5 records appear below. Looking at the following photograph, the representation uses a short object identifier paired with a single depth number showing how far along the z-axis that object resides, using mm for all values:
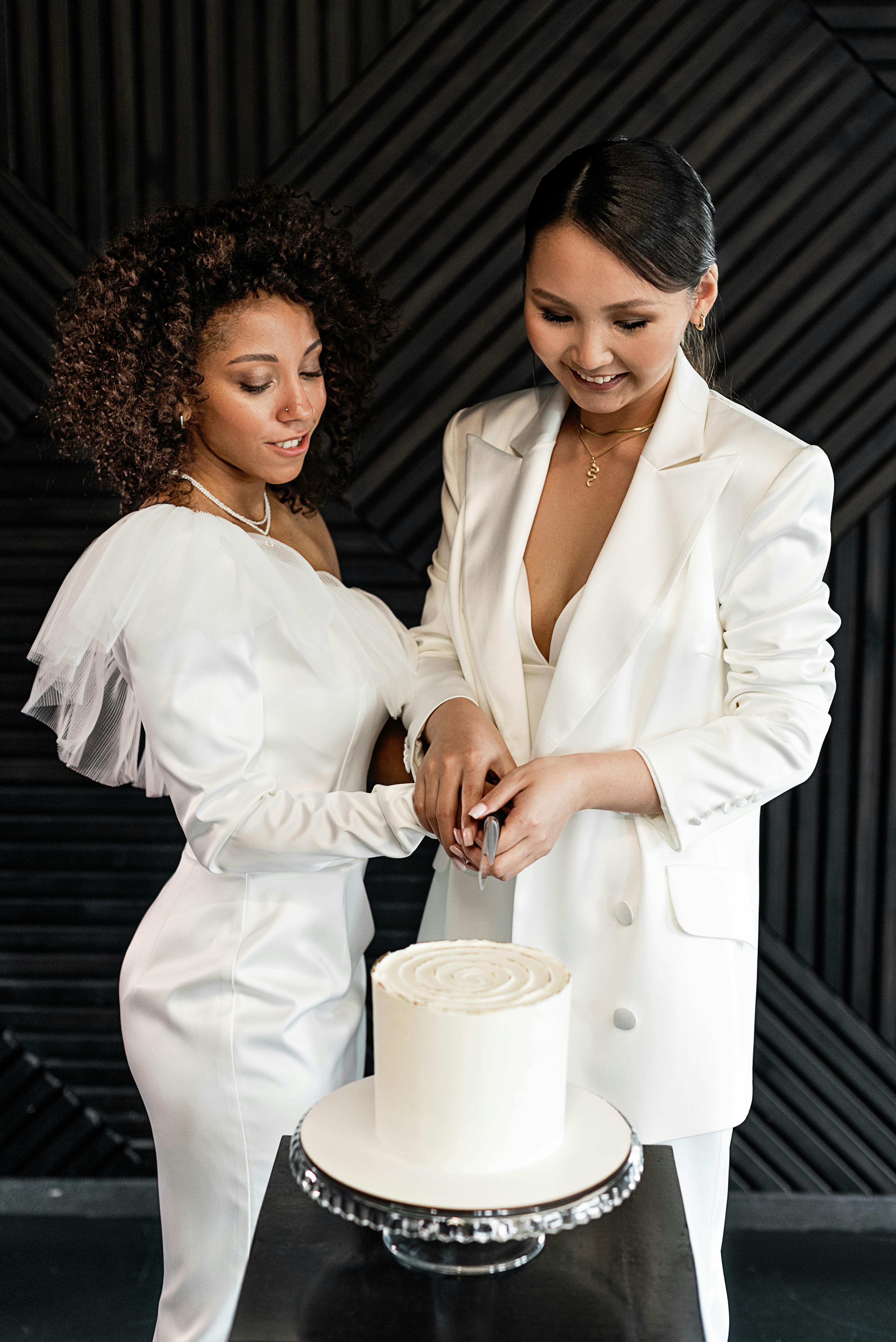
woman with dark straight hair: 1862
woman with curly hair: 1825
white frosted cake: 1219
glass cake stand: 1135
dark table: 1154
